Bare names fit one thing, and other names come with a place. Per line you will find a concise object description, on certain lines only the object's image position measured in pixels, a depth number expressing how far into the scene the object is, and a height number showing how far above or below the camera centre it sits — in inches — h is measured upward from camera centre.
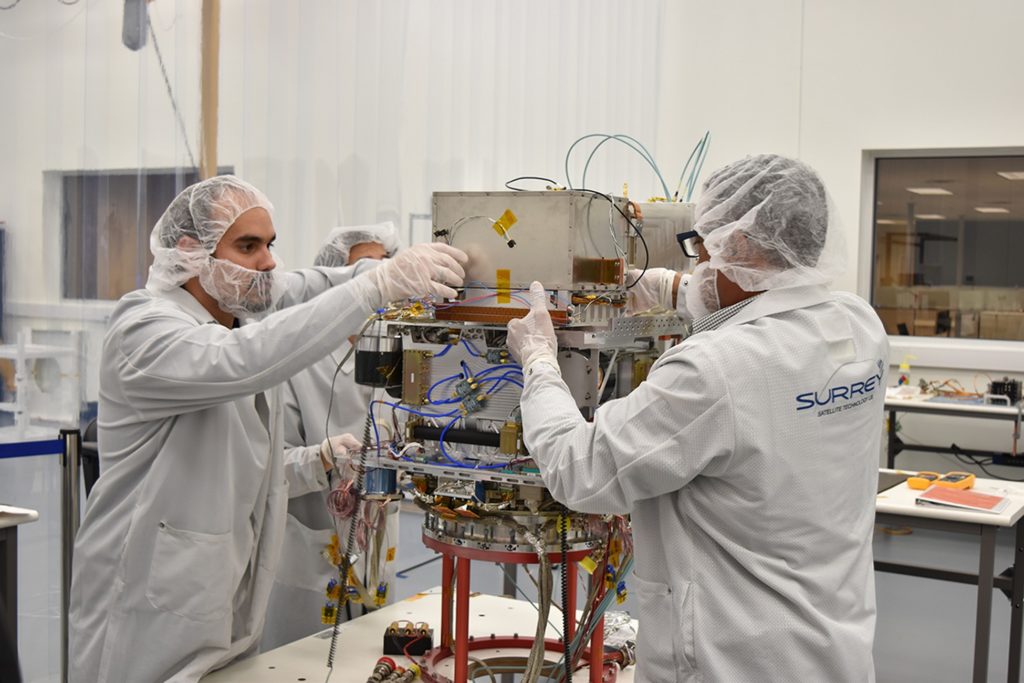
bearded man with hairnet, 70.4 -14.1
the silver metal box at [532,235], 64.7 +3.6
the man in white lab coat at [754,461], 54.1 -9.8
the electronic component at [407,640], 77.5 -28.9
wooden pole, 116.8 +23.6
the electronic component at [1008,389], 201.8 -18.8
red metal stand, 64.7 -22.9
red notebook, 114.7 -24.5
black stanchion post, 93.1 -23.5
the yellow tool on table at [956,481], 127.1 -24.6
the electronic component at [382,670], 72.5 -29.6
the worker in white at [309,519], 97.4 -24.4
